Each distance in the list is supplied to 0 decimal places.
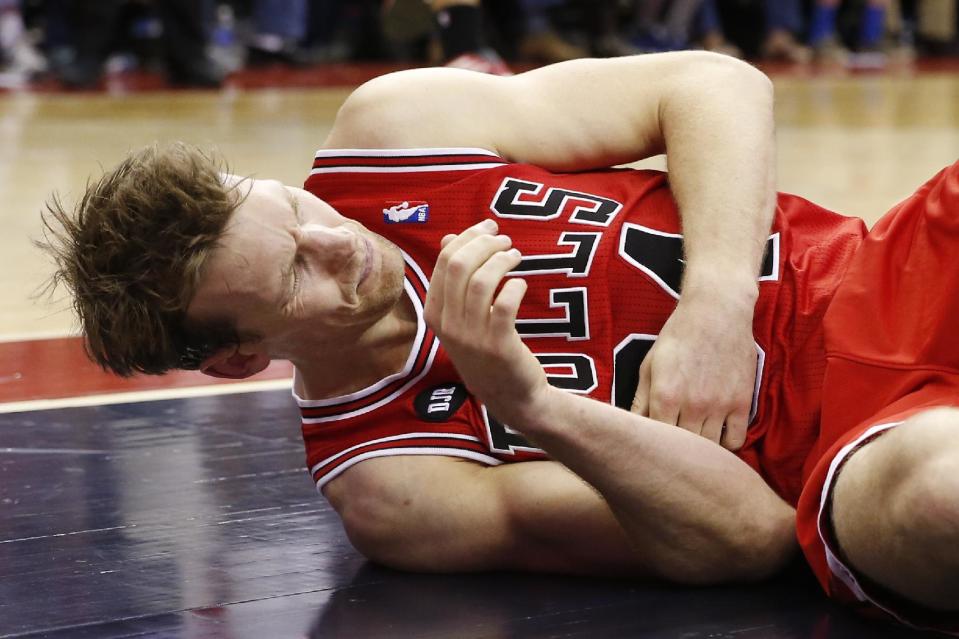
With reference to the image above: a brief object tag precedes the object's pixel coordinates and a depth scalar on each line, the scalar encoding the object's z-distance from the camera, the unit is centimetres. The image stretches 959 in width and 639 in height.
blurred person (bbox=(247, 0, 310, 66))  1585
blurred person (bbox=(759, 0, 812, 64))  1894
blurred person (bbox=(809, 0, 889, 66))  1948
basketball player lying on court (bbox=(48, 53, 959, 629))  272
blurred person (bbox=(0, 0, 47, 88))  1547
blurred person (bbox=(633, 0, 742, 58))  1806
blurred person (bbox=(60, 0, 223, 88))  1395
